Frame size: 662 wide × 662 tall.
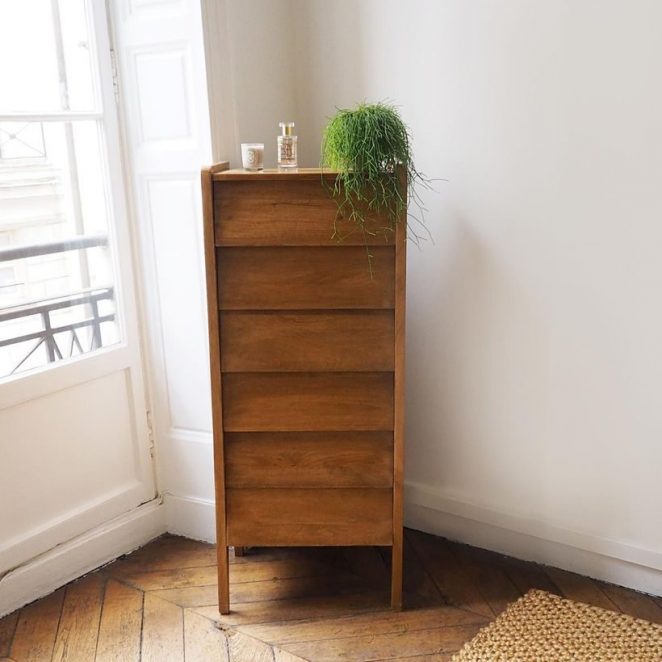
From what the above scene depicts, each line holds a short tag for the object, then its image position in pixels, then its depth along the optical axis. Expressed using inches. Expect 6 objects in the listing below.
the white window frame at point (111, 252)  85.3
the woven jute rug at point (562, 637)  75.3
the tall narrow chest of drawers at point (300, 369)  76.0
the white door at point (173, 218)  87.7
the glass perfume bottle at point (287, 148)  80.0
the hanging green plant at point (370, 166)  72.4
